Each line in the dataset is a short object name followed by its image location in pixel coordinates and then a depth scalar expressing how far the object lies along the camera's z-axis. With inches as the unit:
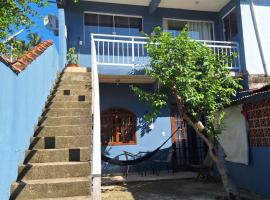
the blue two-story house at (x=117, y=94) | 130.1
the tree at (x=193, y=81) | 197.8
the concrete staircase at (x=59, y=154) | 116.1
